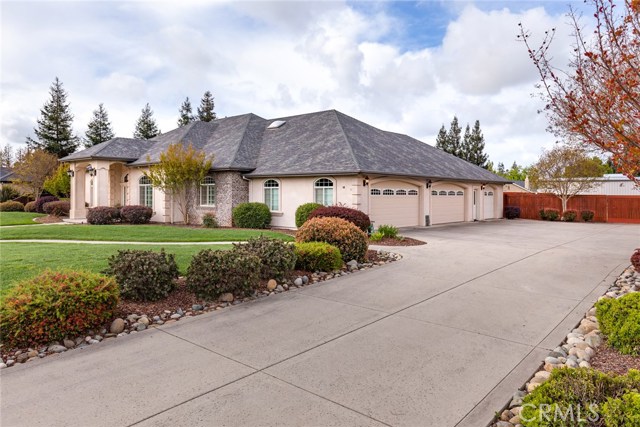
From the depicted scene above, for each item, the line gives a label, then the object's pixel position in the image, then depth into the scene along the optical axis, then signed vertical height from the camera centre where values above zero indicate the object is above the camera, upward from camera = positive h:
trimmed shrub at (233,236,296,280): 7.50 -1.03
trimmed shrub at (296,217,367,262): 9.65 -0.83
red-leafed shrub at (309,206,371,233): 14.26 -0.42
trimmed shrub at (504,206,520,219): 28.67 -0.68
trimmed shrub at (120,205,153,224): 20.64 -0.59
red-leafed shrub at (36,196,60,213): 28.64 -0.01
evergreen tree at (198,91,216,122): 56.78 +13.97
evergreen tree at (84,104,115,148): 52.81 +10.14
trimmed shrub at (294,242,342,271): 8.70 -1.23
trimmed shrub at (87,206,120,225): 20.33 -0.64
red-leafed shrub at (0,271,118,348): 4.67 -1.30
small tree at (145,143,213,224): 19.50 +1.58
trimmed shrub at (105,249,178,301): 6.08 -1.14
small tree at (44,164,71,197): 28.95 +1.46
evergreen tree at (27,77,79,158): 48.78 +9.41
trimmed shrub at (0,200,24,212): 28.89 -0.31
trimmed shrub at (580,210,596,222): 26.90 -0.84
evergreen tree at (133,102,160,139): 55.38 +11.08
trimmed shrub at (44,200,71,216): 25.21 -0.34
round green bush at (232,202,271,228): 18.47 -0.58
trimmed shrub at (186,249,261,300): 6.51 -1.21
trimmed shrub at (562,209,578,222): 27.02 -0.91
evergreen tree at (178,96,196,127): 57.50 +13.27
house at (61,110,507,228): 17.88 +1.53
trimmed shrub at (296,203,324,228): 16.86 -0.36
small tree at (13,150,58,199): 30.78 +2.57
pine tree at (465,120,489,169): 52.22 +7.19
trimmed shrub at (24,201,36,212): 29.03 -0.31
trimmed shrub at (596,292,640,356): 4.55 -1.45
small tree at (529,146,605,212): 26.38 +2.09
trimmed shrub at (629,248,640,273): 8.68 -1.30
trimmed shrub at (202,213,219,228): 19.47 -0.91
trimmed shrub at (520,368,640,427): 2.78 -1.46
